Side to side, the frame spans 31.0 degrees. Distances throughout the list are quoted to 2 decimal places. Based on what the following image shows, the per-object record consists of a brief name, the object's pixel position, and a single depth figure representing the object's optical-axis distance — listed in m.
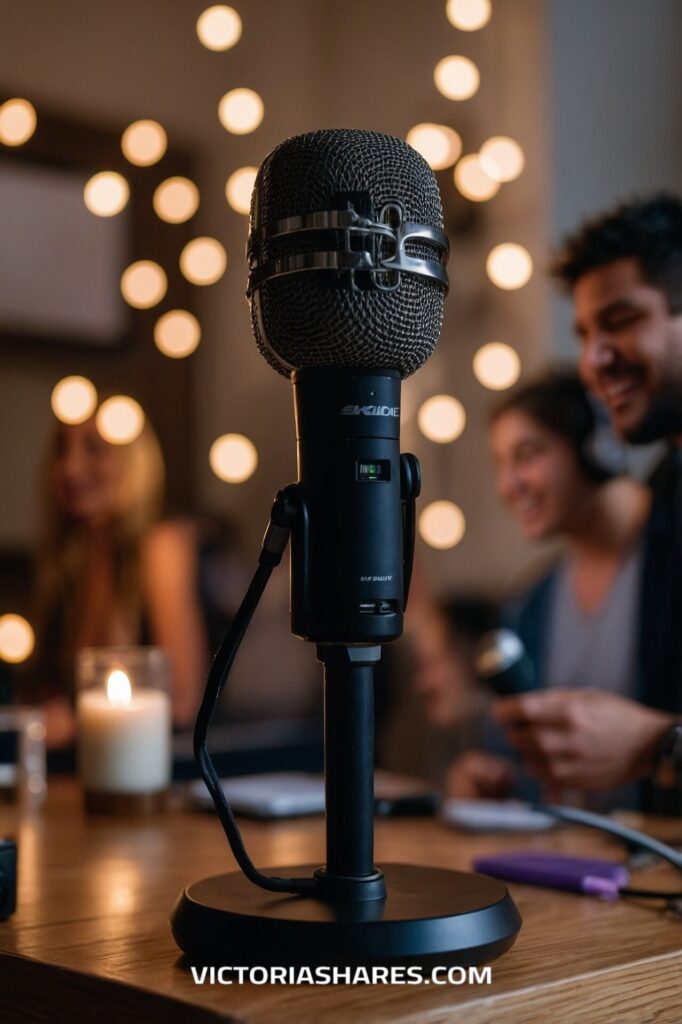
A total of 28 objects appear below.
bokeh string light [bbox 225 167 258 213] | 1.67
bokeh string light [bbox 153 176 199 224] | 1.61
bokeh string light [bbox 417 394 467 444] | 1.81
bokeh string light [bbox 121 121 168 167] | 1.59
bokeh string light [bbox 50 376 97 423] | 1.51
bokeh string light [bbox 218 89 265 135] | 1.67
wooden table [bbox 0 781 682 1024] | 0.53
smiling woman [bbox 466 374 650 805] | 1.65
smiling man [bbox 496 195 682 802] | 1.25
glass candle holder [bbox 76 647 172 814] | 1.20
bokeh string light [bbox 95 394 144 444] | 1.54
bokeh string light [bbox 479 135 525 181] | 1.77
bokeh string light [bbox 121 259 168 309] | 1.58
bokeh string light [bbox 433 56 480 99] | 1.79
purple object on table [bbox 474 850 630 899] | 0.78
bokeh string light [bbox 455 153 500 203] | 1.78
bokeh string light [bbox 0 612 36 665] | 1.46
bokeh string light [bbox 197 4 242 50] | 1.66
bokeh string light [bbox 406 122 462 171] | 1.79
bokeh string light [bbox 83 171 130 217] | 1.54
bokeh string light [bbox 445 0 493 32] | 1.79
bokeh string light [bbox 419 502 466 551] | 1.82
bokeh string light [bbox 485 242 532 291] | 1.76
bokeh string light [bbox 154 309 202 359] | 1.60
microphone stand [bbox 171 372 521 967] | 0.57
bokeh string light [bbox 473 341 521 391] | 1.77
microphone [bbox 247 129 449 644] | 0.58
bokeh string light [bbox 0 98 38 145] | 1.48
